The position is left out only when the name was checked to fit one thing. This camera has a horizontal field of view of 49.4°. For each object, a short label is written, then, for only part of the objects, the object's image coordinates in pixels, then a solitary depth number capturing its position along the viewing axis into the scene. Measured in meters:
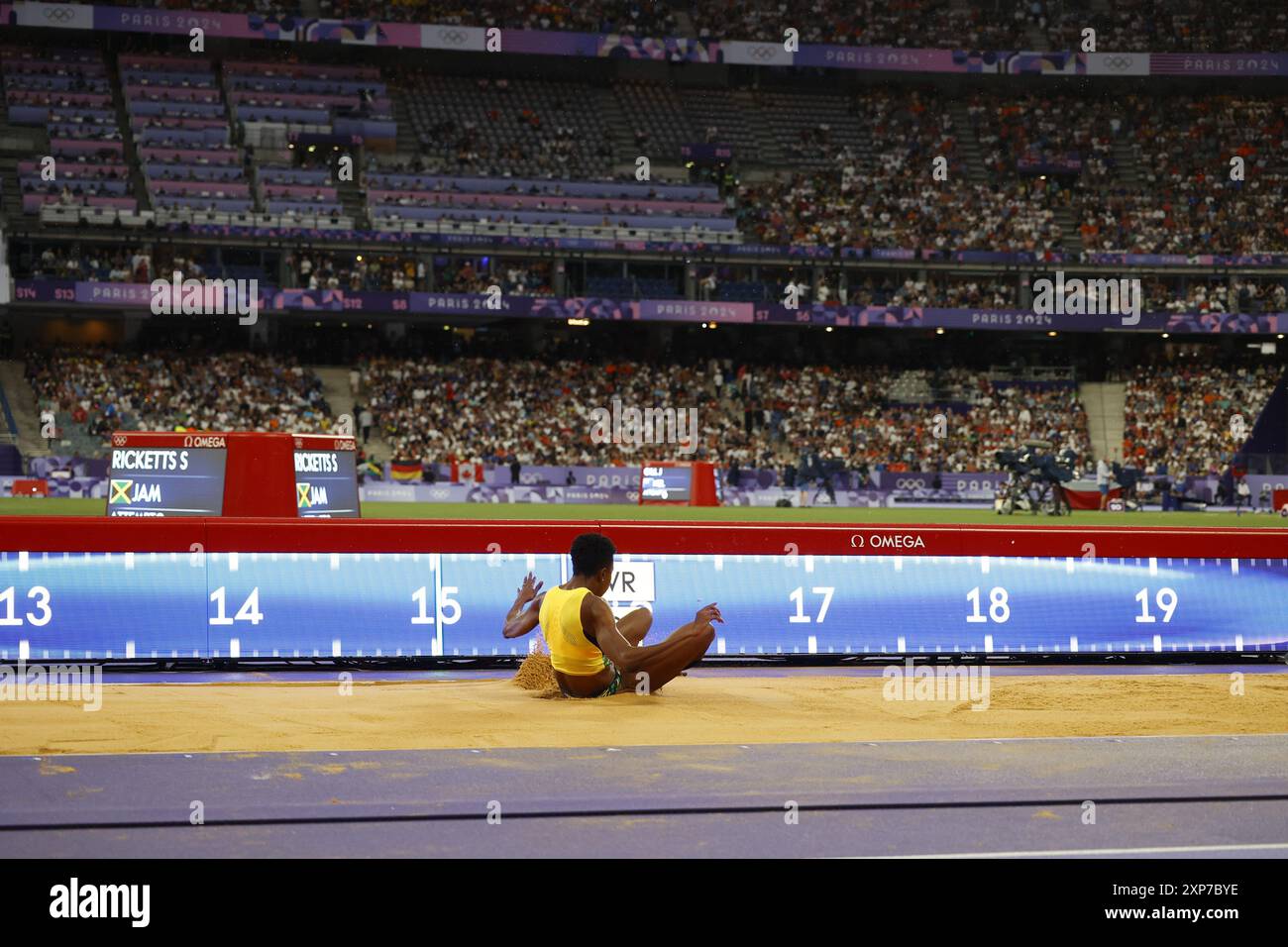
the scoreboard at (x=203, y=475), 19.14
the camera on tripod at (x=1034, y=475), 38.53
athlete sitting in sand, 9.81
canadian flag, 47.69
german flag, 47.47
